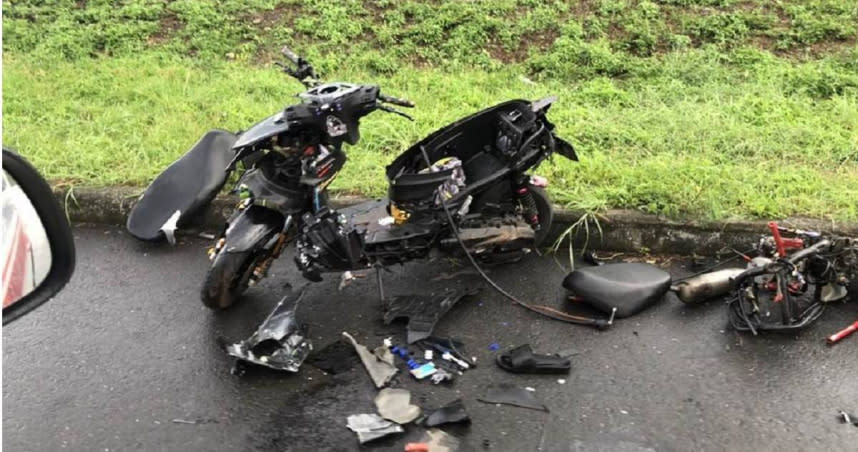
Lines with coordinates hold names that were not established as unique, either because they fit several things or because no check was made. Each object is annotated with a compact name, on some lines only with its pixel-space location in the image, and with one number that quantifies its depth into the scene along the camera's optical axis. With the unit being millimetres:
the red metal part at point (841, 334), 3998
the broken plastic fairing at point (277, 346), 3861
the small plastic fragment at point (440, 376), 3793
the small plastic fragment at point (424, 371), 3832
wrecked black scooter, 4164
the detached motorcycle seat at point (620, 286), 4262
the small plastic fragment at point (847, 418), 3430
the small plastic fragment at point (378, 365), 3801
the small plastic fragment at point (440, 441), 3330
